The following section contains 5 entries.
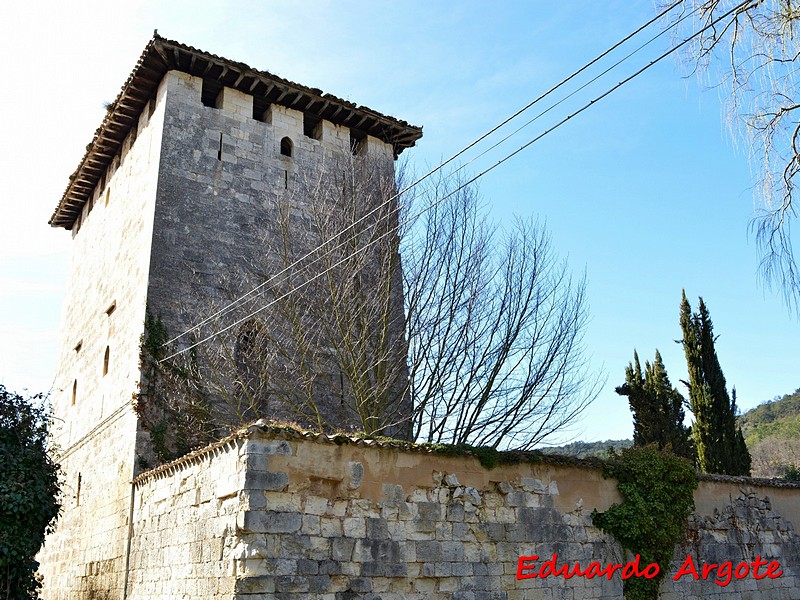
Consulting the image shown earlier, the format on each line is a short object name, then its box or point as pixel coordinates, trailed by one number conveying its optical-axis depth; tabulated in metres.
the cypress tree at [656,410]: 18.41
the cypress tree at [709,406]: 17.73
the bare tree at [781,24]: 5.43
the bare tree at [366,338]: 11.84
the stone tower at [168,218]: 13.09
